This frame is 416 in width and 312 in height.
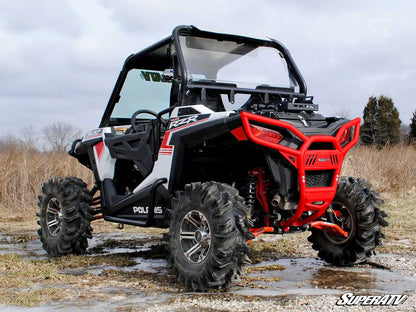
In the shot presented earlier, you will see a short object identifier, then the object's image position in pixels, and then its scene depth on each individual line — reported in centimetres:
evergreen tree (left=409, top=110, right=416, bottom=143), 3776
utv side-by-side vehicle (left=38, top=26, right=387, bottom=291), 495
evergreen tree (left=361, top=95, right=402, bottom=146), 3684
